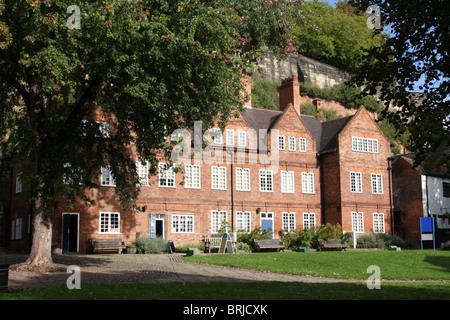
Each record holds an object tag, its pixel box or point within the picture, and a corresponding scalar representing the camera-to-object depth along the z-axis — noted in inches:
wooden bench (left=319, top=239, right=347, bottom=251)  1288.1
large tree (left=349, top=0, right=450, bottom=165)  408.5
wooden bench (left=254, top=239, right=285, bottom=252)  1211.9
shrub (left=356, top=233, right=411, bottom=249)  1464.1
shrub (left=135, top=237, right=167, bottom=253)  1197.7
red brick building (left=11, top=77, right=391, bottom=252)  1261.1
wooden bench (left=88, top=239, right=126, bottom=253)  1180.5
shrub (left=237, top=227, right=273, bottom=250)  1296.8
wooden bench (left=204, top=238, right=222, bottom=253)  1182.4
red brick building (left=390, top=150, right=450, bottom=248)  1598.2
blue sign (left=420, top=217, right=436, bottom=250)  1537.9
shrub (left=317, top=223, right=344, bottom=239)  1372.3
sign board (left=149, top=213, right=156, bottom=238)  1295.5
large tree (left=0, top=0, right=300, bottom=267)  626.8
